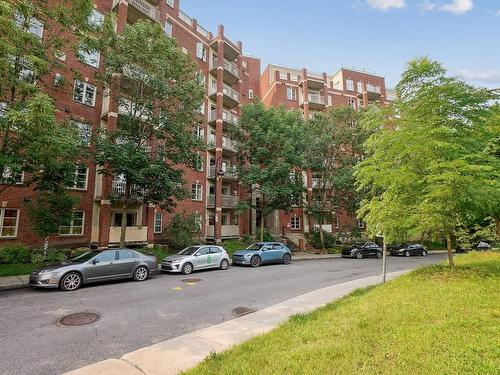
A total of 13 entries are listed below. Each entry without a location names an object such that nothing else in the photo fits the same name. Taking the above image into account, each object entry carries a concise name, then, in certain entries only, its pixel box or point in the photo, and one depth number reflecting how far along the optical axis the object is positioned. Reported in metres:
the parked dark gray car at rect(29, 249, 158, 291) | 10.40
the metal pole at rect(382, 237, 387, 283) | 10.76
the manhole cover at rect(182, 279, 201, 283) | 12.93
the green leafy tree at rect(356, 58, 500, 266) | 8.39
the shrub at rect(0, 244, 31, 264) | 14.49
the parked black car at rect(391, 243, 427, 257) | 28.86
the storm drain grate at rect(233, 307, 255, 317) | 7.92
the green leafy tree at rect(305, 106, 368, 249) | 29.08
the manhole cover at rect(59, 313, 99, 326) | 6.92
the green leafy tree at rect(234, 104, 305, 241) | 24.75
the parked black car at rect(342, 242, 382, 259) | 26.02
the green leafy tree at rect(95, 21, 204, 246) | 16.45
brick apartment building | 19.05
